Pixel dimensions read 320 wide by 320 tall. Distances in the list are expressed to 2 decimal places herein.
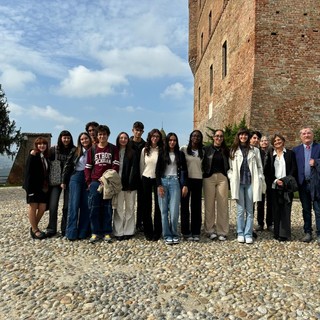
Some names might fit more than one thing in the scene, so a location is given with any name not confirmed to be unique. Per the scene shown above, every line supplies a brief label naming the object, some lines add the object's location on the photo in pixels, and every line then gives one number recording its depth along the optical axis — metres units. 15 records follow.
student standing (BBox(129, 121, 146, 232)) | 5.79
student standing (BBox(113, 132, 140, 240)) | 5.60
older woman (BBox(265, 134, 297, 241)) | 5.61
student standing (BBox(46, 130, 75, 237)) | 5.86
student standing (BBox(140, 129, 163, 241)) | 5.55
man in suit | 5.58
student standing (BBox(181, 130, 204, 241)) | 5.61
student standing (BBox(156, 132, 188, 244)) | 5.43
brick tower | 12.02
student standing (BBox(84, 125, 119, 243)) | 5.46
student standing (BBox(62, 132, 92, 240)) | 5.61
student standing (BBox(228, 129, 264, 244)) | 5.54
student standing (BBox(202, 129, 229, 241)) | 5.71
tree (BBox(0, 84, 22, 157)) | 23.48
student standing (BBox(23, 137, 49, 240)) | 5.63
